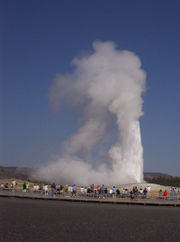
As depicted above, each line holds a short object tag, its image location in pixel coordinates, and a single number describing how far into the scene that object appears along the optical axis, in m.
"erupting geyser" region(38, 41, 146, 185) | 59.72
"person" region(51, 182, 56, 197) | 34.49
